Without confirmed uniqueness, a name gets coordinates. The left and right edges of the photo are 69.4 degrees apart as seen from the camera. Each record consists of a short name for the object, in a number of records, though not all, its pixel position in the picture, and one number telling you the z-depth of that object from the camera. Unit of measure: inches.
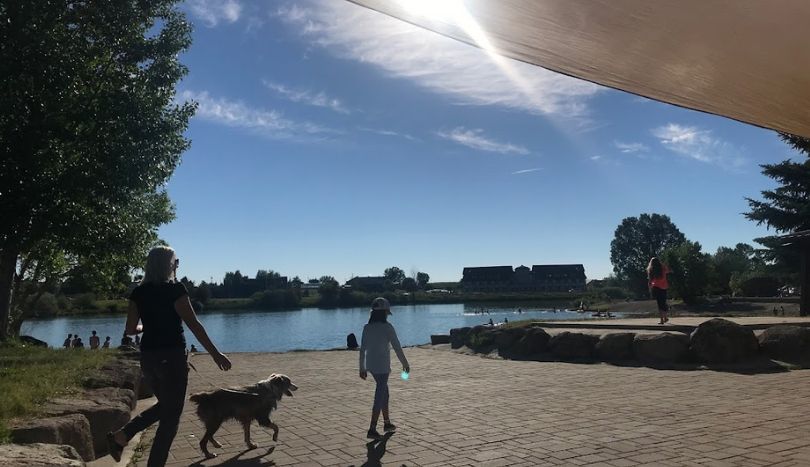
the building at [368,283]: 6200.8
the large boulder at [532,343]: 579.5
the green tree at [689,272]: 1698.3
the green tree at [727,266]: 1866.3
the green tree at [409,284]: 6424.2
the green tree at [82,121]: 498.0
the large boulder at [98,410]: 232.5
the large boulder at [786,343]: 439.2
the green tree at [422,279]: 7037.4
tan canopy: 95.1
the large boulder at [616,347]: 503.5
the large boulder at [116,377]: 305.7
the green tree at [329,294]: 4722.0
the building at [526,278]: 6087.6
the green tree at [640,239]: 4854.8
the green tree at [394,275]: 6633.9
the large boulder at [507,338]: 617.0
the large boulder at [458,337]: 719.1
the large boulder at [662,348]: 468.8
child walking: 275.6
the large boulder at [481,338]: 657.6
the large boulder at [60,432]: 189.2
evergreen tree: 1344.7
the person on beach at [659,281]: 577.0
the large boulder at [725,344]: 452.4
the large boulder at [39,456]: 149.4
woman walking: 188.7
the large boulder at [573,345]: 533.0
